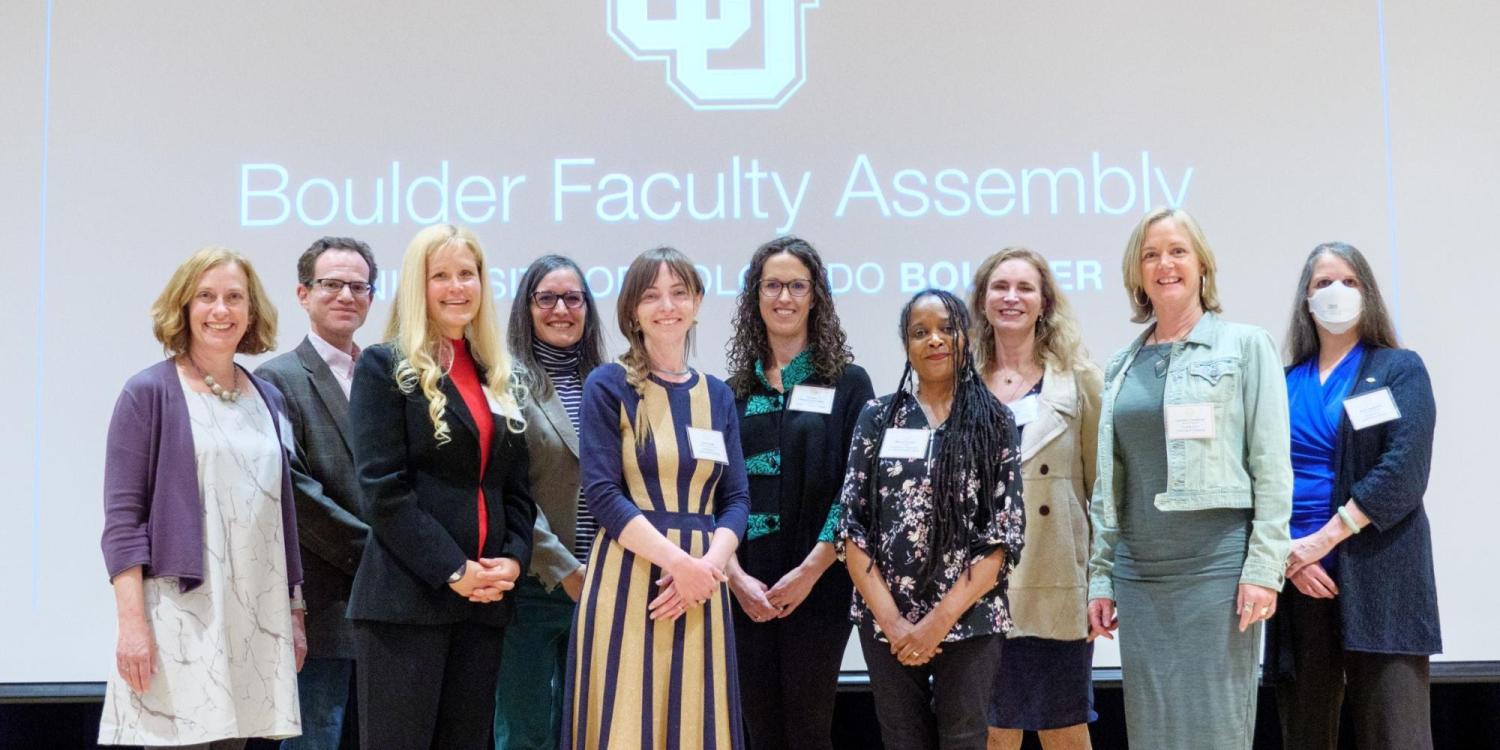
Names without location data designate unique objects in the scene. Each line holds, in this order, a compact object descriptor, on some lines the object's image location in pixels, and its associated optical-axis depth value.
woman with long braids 2.61
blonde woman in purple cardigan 2.47
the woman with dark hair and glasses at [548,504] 2.98
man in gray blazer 3.01
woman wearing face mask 2.82
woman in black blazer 2.42
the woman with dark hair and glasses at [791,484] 2.94
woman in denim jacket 2.61
